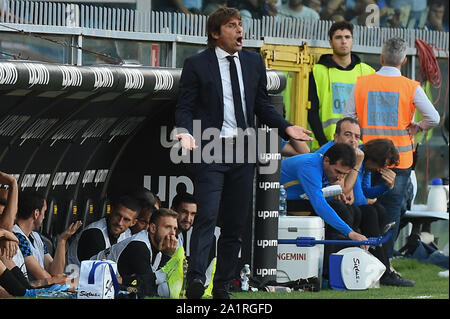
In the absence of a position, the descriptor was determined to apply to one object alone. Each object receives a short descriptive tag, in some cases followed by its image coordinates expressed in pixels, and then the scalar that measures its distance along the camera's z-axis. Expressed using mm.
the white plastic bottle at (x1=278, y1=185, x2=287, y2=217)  11466
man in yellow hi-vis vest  13062
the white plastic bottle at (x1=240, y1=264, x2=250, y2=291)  10578
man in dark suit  9234
